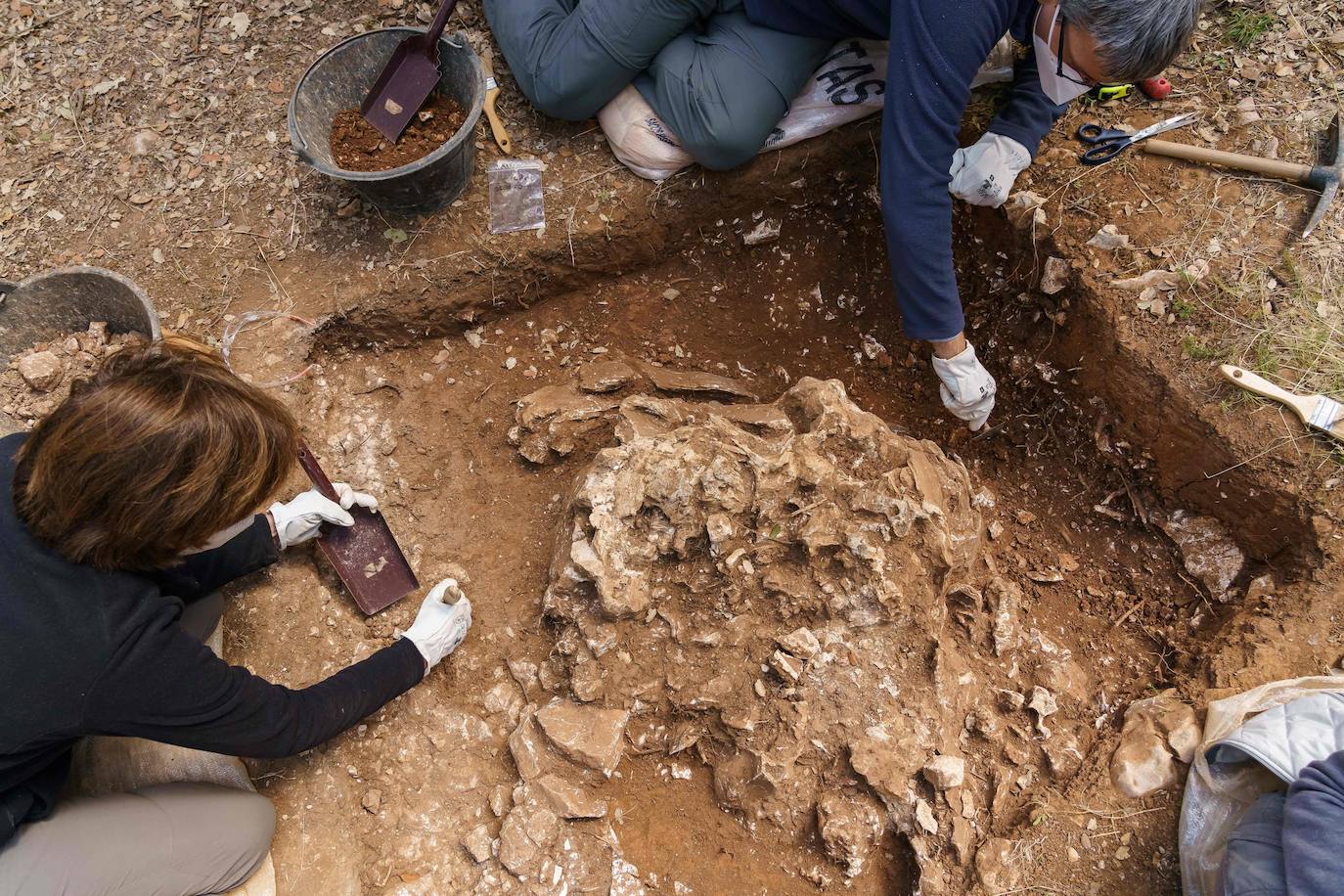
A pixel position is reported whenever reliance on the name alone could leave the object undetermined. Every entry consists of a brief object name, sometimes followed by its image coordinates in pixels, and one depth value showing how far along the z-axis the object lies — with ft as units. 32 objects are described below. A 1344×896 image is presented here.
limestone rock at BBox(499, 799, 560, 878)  6.70
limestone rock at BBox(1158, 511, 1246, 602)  7.76
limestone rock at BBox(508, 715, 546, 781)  7.06
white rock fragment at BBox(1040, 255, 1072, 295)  8.41
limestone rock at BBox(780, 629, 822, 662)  6.93
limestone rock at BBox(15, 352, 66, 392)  8.06
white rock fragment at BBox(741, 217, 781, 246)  9.85
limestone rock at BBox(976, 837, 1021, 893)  6.34
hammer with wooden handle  8.20
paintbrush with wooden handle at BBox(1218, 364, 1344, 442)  7.38
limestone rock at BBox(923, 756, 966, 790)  6.58
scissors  8.76
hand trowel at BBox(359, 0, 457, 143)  8.93
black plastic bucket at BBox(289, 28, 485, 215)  8.29
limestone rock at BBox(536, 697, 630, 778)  7.01
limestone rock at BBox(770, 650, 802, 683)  6.90
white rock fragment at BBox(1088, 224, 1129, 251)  8.30
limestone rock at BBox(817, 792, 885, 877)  6.68
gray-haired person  6.48
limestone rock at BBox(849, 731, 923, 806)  6.64
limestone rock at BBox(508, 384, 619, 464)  8.53
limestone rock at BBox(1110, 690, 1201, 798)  6.52
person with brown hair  4.85
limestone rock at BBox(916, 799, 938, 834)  6.56
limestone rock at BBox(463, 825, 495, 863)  6.85
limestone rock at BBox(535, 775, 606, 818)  6.88
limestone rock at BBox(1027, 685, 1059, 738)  7.06
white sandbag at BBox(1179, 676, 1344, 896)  5.79
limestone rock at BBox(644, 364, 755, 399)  9.03
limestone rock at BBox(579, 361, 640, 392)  8.86
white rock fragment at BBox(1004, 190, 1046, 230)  8.56
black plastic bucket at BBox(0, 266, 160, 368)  8.11
